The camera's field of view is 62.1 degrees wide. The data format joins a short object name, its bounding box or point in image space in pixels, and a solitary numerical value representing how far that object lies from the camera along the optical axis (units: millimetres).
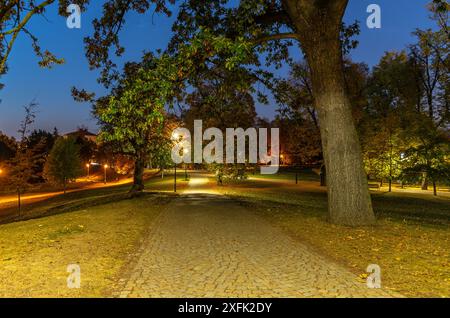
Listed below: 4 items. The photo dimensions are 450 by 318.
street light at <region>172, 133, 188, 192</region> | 22714
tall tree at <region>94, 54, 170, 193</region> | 10219
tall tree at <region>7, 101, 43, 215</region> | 28097
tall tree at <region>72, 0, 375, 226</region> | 10266
